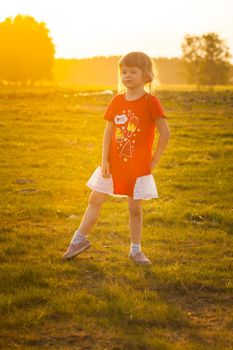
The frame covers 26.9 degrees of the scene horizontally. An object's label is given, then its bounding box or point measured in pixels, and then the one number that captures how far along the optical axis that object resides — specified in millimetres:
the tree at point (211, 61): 88375
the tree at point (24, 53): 73500
